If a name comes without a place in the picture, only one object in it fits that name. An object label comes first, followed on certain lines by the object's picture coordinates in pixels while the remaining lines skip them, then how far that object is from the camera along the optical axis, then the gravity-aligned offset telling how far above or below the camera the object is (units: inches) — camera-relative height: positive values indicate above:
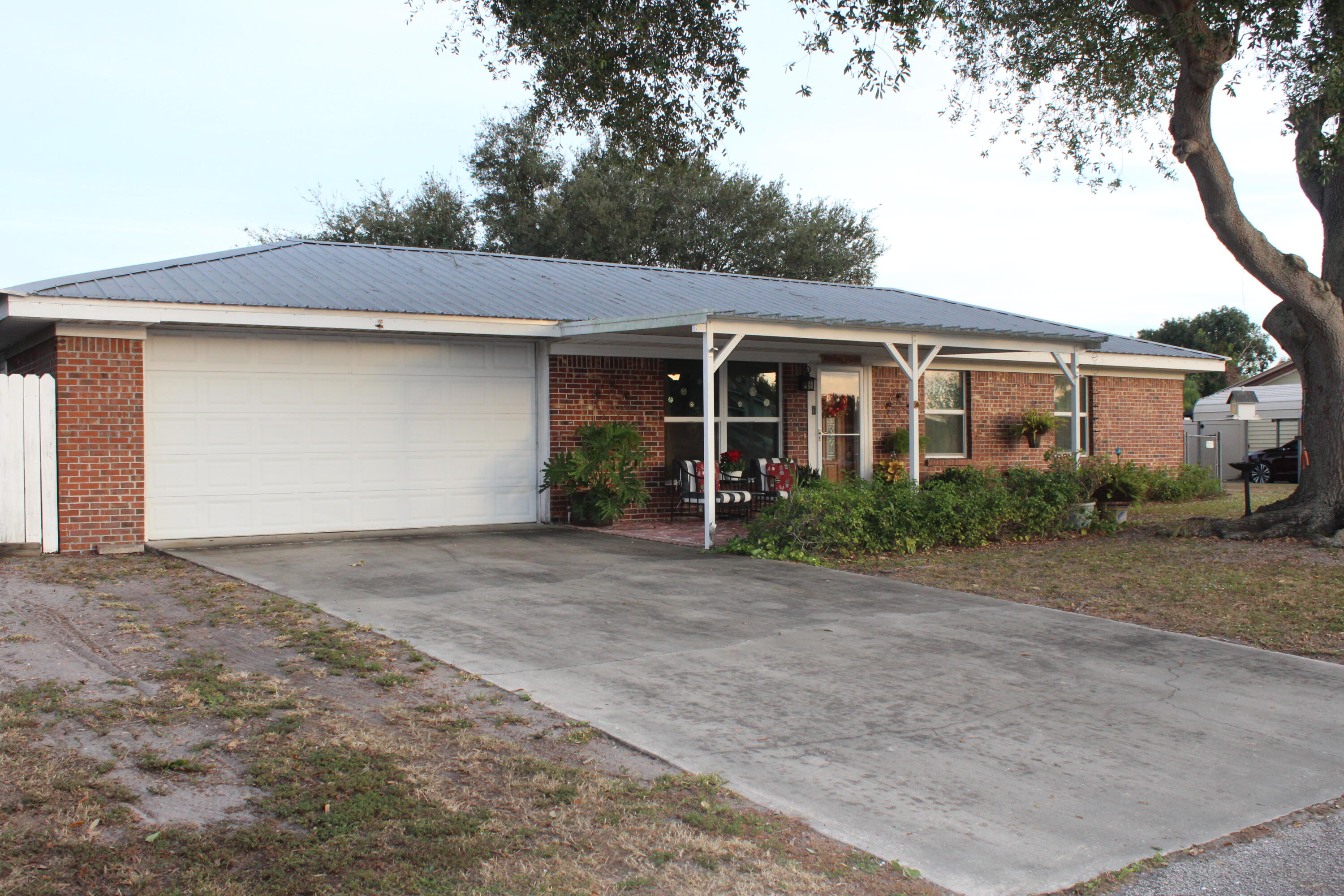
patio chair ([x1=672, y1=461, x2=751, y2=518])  529.0 -22.8
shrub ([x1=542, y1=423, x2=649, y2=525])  506.3 -11.2
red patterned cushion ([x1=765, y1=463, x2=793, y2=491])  479.2 -14.3
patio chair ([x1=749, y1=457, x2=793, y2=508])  512.4 -15.8
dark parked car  1019.9 -22.5
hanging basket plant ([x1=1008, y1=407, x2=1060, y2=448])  721.6 +12.2
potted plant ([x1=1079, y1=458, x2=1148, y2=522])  565.0 -25.2
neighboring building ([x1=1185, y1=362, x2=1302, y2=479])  1124.5 +23.2
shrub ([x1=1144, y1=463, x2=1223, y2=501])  742.5 -29.9
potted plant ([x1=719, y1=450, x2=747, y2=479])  564.4 -9.0
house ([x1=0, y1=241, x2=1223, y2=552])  417.7 +35.3
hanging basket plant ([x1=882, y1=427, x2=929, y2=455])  665.6 +1.9
